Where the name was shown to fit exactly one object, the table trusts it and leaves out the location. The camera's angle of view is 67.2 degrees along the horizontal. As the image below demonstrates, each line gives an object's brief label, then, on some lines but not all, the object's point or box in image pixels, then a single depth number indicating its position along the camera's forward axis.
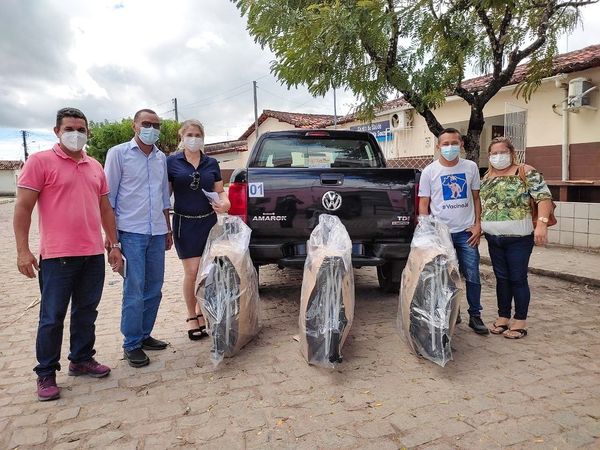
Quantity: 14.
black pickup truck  3.81
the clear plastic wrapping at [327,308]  3.01
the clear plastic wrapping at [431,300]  3.01
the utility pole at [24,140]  53.54
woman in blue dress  3.57
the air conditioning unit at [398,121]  11.56
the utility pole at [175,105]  40.03
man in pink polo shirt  2.71
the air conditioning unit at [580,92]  7.64
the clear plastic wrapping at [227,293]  3.16
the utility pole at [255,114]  23.10
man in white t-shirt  3.68
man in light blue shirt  3.25
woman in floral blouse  3.55
